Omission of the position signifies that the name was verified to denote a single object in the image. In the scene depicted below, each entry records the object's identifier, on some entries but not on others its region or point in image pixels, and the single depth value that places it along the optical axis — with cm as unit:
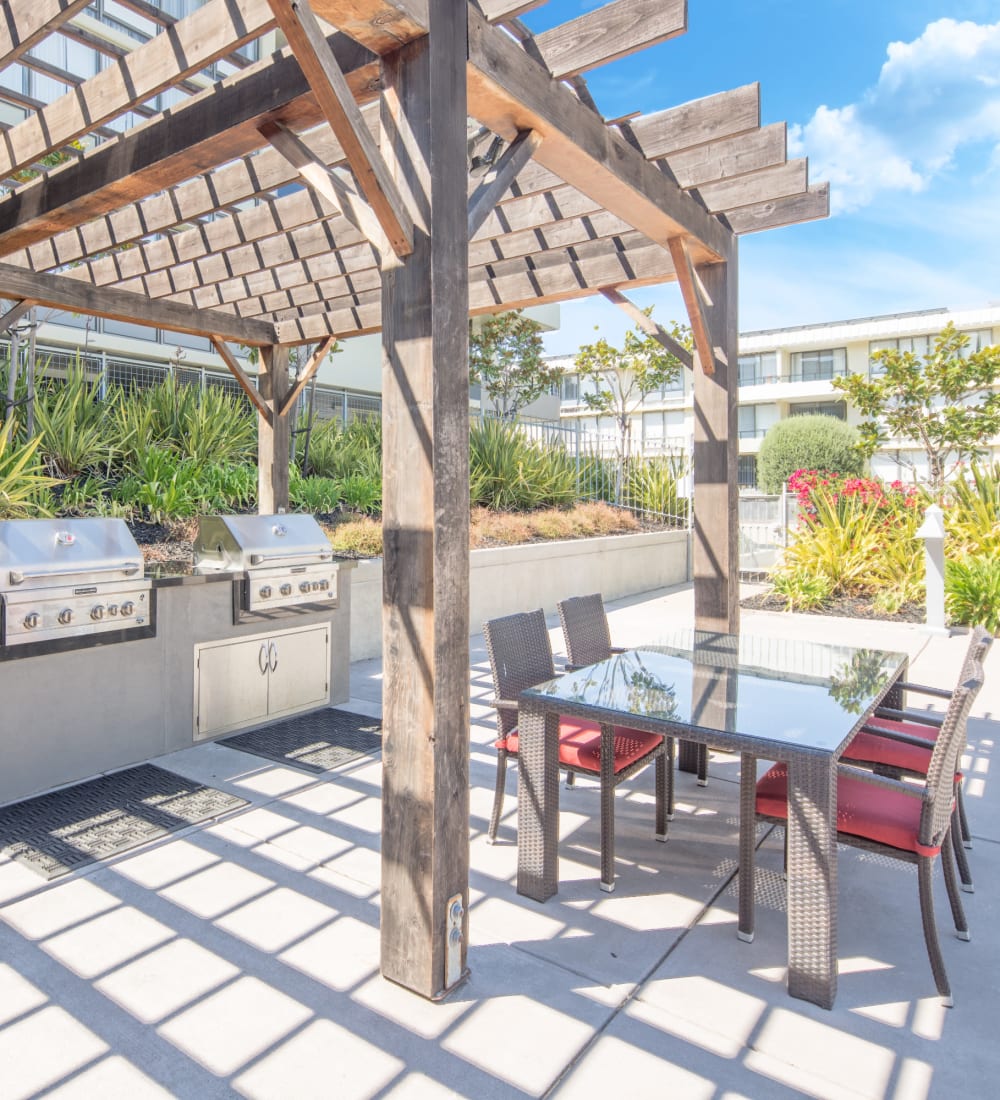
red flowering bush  874
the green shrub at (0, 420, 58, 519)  512
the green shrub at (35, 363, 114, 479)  667
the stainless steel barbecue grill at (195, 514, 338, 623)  427
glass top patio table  210
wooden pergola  201
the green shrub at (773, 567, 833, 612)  828
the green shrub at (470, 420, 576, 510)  942
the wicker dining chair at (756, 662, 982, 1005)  213
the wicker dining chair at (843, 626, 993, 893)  258
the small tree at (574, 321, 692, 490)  1388
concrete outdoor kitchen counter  342
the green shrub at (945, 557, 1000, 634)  722
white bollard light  698
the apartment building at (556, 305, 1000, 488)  2655
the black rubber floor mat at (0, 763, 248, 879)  292
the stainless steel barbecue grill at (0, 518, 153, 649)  321
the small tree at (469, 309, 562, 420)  1274
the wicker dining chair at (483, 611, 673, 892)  268
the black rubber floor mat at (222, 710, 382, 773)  397
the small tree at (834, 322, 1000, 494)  1243
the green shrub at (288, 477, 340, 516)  779
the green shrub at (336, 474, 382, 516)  809
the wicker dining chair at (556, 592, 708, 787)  360
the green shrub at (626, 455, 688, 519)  1171
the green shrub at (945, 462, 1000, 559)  782
